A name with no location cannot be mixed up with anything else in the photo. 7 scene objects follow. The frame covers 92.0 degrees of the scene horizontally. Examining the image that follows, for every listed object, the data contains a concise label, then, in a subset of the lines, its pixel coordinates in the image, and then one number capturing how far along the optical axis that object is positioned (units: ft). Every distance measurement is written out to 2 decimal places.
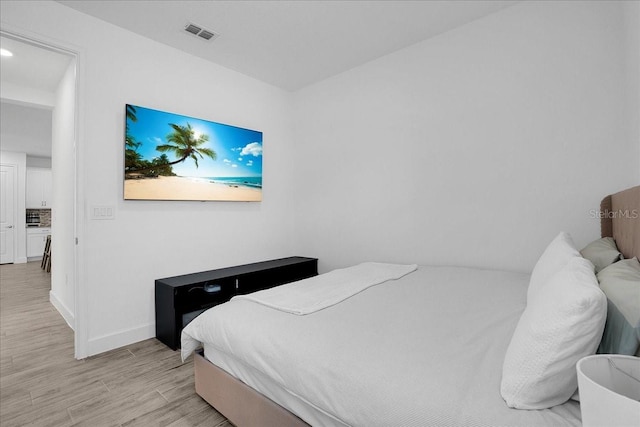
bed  2.72
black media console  8.26
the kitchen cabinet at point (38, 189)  24.59
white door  22.12
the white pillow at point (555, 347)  2.47
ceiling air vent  8.64
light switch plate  8.14
